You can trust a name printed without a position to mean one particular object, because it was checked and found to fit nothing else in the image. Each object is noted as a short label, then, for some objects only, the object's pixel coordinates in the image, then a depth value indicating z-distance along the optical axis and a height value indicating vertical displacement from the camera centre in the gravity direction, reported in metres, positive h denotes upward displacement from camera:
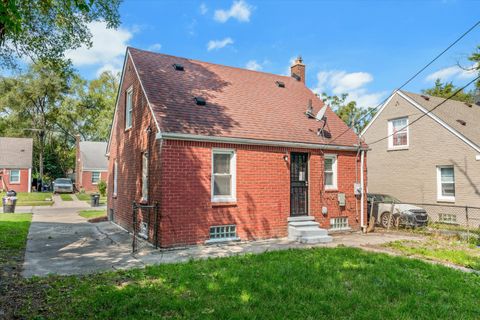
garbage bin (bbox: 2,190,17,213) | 19.86 -1.72
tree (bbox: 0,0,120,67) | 11.55 +5.52
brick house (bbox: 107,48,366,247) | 9.79 +0.71
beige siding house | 16.16 +1.58
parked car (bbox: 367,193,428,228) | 14.39 -1.45
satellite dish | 13.47 +2.65
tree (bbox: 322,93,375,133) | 39.12 +8.65
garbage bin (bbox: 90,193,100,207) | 25.69 -1.84
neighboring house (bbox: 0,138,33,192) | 37.66 +1.18
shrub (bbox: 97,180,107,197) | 32.66 -1.04
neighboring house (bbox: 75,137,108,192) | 41.62 +1.19
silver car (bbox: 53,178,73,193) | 37.44 -1.13
